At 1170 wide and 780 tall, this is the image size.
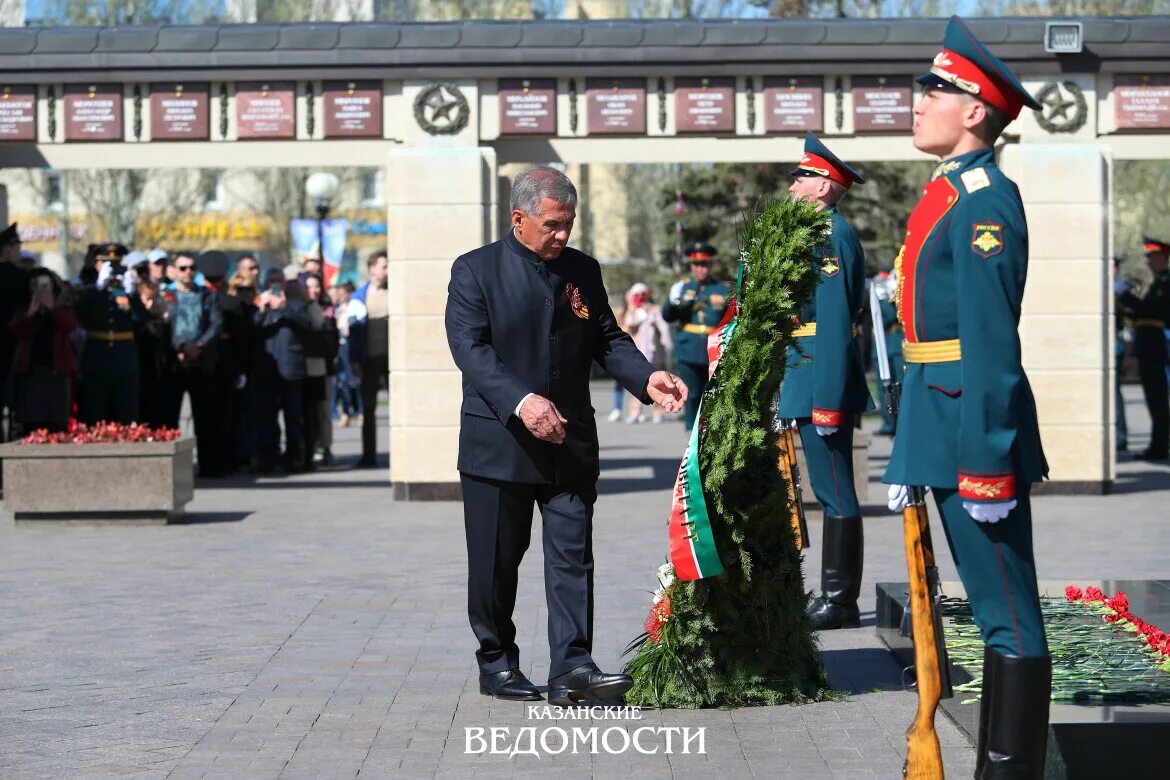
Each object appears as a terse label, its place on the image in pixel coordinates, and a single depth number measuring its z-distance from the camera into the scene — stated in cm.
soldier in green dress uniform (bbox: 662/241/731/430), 1697
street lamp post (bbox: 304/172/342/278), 2823
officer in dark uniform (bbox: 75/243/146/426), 1605
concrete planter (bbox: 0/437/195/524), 1320
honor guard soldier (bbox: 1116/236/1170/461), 1934
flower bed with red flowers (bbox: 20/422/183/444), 1334
